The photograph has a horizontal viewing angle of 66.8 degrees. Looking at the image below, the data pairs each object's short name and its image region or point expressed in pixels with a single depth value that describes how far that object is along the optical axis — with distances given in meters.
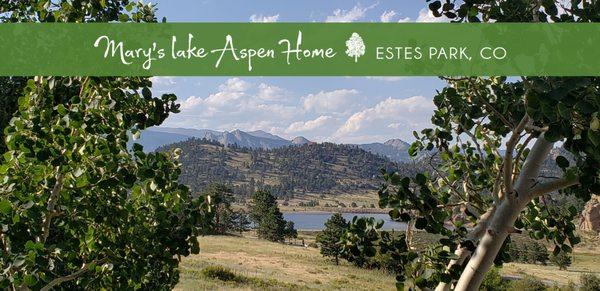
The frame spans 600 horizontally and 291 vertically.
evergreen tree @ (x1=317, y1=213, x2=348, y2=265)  67.50
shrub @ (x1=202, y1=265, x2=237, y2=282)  39.87
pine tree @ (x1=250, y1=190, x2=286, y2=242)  92.44
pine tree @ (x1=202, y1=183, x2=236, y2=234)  93.41
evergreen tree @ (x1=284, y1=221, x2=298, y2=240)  98.46
